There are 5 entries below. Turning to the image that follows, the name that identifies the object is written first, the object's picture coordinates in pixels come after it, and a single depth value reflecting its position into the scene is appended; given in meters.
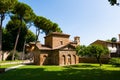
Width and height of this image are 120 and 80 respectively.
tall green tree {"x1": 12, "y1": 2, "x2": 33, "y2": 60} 21.28
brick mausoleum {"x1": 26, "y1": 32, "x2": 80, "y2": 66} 17.95
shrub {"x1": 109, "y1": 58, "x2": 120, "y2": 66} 16.45
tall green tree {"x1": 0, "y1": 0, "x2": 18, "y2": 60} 18.19
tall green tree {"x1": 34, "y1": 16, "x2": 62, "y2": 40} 27.02
